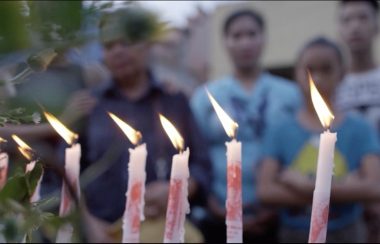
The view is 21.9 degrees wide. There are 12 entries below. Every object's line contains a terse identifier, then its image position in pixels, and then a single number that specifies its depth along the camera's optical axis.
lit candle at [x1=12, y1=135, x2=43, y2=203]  1.11
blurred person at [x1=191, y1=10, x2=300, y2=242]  3.28
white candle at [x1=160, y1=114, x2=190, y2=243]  1.34
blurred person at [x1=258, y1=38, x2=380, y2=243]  2.82
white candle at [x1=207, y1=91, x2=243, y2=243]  1.30
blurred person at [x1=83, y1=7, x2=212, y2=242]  2.84
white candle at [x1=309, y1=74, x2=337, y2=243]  1.21
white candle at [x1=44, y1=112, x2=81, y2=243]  1.11
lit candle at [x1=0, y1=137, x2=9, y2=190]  1.19
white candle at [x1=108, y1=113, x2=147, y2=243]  1.35
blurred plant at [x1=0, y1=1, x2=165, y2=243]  0.84
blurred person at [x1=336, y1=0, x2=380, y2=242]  3.33
